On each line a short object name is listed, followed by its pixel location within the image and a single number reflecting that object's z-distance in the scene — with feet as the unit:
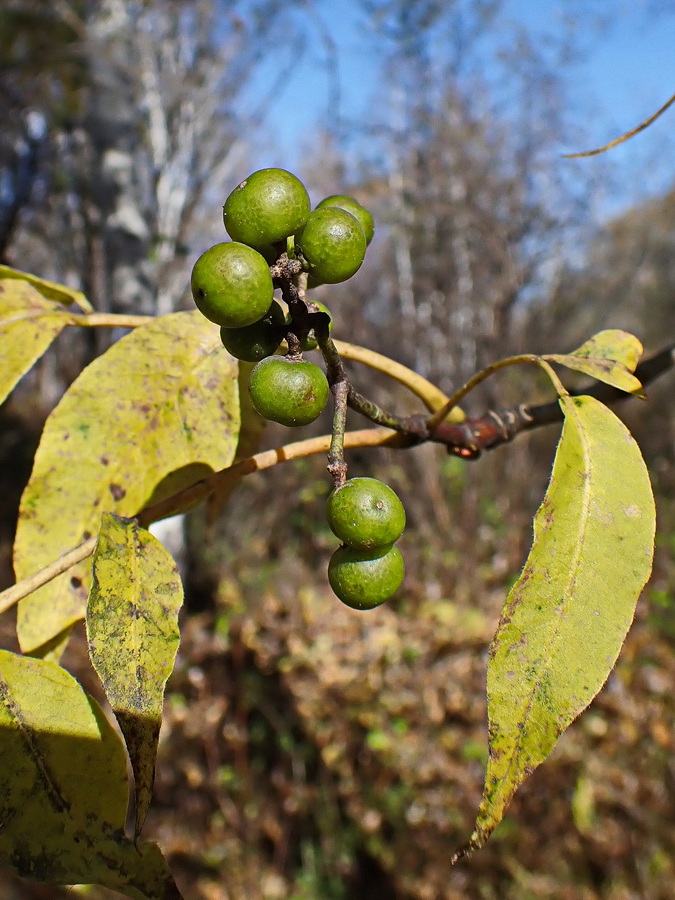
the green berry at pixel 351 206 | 0.36
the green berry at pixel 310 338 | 0.29
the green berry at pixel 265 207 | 0.28
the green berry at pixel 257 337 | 0.30
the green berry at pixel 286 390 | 0.28
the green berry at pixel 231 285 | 0.26
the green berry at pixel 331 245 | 0.28
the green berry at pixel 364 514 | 0.29
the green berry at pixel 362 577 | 0.30
